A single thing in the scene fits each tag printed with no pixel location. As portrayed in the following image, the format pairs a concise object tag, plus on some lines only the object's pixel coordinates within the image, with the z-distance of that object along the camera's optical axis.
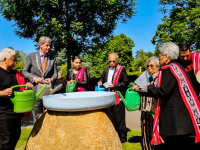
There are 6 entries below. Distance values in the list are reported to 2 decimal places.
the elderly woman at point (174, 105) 2.52
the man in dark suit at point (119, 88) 4.54
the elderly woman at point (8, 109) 2.52
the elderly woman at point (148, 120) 3.32
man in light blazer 3.35
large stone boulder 1.81
